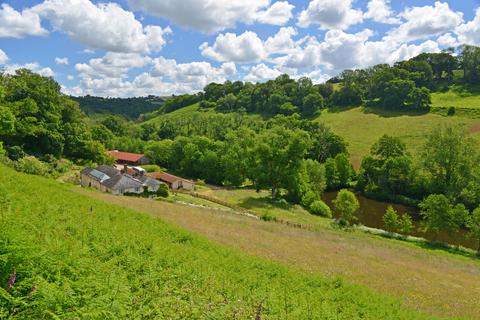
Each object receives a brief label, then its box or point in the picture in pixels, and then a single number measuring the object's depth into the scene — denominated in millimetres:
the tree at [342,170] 69125
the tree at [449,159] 53469
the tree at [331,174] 67000
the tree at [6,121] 35784
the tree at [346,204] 43803
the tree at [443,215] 37938
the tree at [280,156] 53491
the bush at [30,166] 37062
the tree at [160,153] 86025
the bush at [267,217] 38222
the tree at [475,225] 35312
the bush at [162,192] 49375
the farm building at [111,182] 50438
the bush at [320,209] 48566
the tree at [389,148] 70062
